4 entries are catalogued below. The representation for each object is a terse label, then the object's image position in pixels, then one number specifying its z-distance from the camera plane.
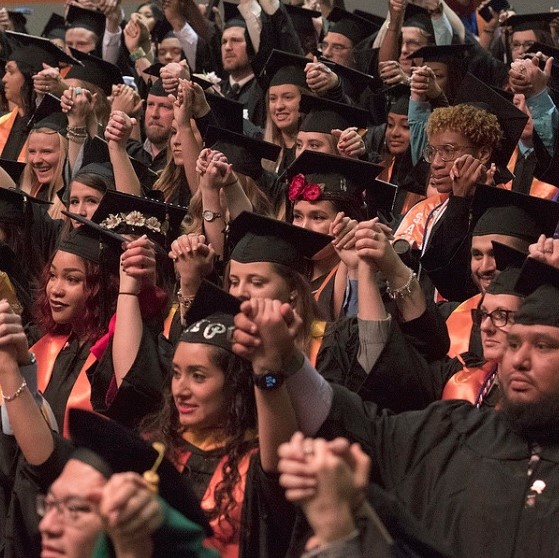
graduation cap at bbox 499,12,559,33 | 16.95
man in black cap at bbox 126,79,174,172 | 15.82
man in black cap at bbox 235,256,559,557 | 7.14
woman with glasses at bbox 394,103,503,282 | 11.52
